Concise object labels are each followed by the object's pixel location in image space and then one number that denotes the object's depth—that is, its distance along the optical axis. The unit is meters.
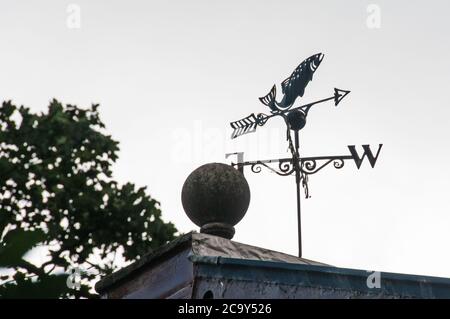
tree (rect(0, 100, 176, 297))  33.31
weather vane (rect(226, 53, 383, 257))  17.14
